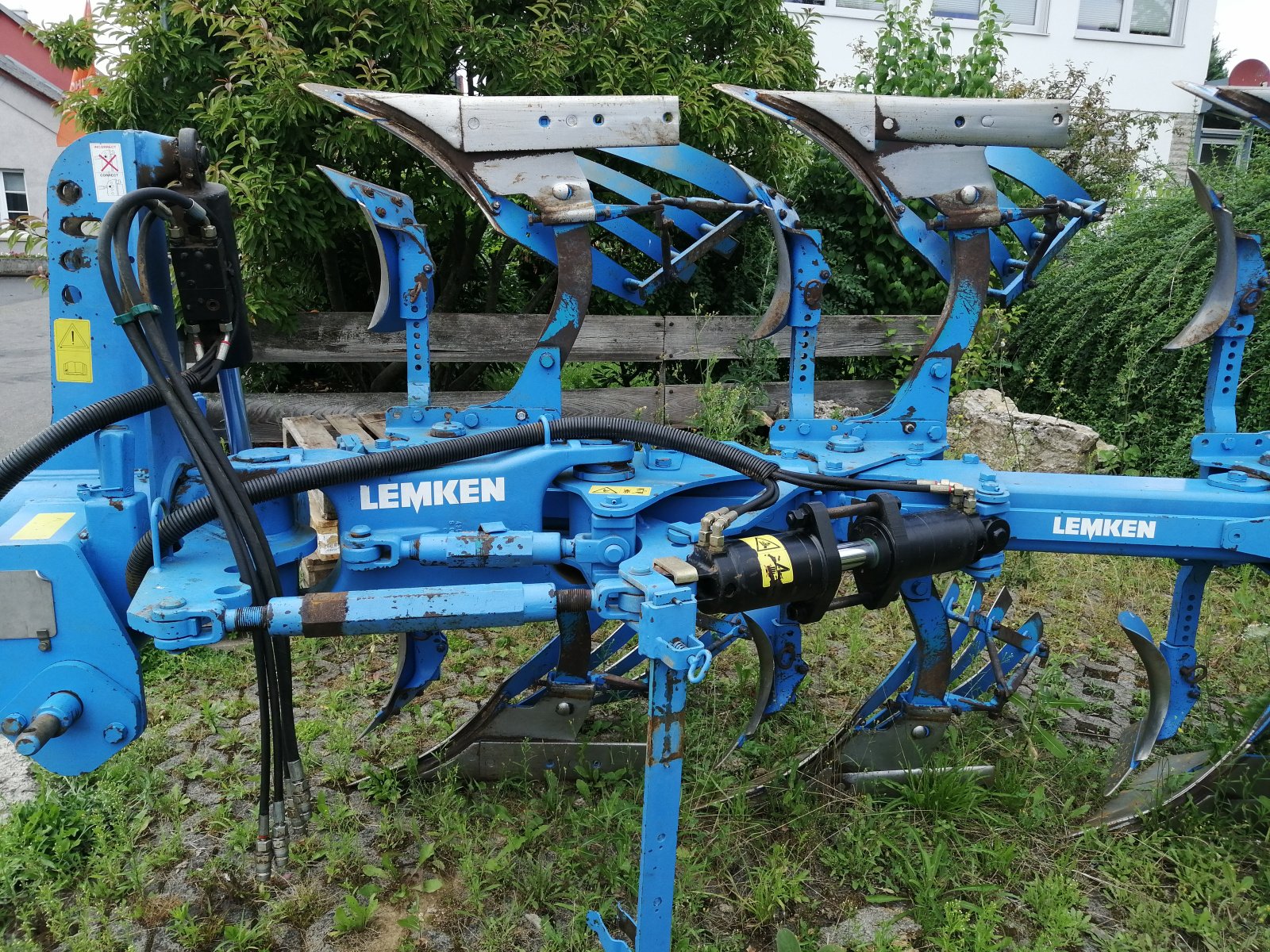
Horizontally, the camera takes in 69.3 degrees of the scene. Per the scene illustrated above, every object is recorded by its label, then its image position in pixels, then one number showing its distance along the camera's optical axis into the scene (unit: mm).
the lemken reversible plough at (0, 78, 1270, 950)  2064
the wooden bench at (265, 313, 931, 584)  5312
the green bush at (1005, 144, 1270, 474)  5527
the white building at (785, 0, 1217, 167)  13406
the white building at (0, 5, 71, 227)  23188
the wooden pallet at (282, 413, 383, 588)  3057
